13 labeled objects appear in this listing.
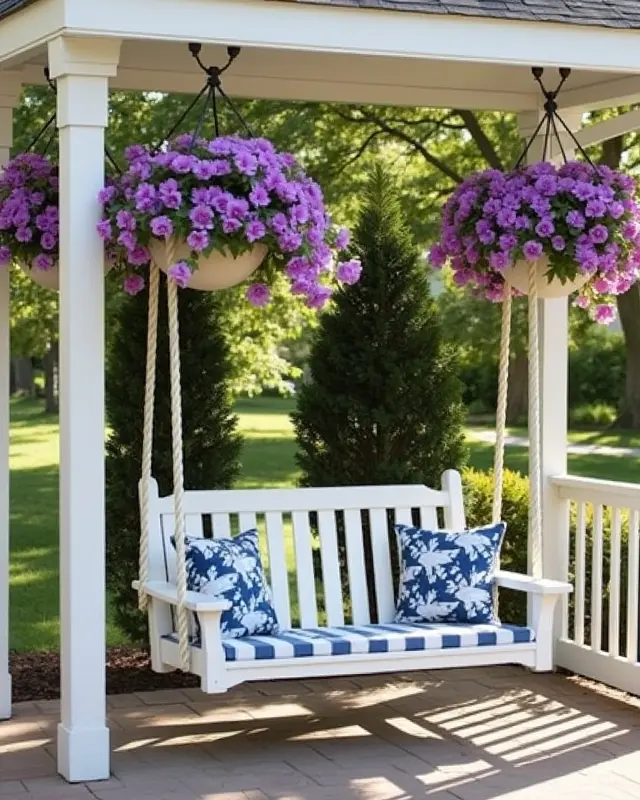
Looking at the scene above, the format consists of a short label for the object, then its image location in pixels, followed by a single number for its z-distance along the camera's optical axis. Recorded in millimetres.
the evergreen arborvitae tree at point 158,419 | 6527
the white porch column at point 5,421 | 5551
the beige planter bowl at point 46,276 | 5277
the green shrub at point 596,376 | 26953
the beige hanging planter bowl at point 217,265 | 4680
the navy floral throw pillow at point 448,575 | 5489
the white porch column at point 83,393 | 4656
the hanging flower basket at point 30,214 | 5066
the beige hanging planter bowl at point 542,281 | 5539
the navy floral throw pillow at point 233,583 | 5148
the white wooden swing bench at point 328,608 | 4828
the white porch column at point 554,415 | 6348
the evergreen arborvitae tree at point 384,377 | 6719
